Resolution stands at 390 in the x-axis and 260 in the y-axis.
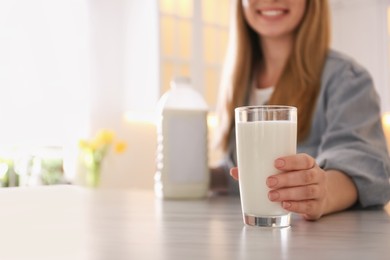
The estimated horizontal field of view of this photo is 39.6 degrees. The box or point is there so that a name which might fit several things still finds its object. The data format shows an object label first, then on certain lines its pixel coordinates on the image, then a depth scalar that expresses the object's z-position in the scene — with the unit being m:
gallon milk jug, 1.14
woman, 0.71
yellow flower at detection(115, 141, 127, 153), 3.19
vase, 2.98
